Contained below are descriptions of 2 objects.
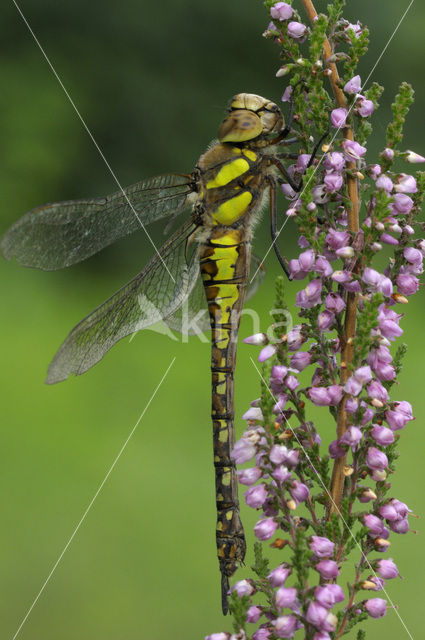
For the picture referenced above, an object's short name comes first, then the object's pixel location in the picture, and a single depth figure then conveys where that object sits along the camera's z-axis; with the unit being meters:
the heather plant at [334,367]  0.49
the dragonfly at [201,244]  0.51
